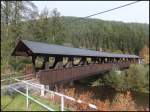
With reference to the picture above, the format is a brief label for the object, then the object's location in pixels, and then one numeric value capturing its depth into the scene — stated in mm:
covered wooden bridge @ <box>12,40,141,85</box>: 7498
